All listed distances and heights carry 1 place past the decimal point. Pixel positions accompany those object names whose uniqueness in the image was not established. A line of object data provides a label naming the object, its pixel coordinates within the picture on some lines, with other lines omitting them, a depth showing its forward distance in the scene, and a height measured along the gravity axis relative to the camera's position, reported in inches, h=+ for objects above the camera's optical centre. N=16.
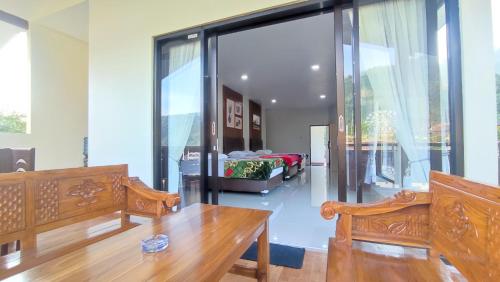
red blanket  237.3 -16.9
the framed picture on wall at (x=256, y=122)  371.7 +36.8
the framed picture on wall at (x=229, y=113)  281.6 +38.8
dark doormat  77.2 -38.4
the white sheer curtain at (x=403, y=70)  76.9 +24.8
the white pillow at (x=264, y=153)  291.4 -10.4
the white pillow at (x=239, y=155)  233.7 -10.4
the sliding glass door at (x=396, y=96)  75.0 +15.7
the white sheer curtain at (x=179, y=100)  113.6 +22.4
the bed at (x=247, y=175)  171.2 -22.2
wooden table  31.9 -17.3
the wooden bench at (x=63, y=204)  49.3 -15.4
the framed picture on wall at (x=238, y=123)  302.8 +29.1
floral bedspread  170.2 -17.6
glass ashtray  38.4 -16.4
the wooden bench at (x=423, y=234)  34.2 -17.4
